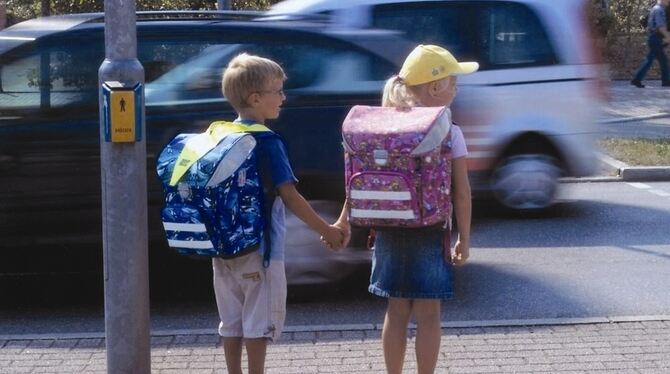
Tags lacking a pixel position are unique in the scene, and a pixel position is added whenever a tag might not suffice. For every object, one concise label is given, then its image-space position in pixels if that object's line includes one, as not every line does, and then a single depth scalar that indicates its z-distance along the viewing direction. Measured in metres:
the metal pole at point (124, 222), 4.70
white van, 9.93
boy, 4.62
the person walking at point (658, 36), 20.31
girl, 4.70
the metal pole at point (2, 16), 24.75
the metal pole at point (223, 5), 15.46
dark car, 6.91
